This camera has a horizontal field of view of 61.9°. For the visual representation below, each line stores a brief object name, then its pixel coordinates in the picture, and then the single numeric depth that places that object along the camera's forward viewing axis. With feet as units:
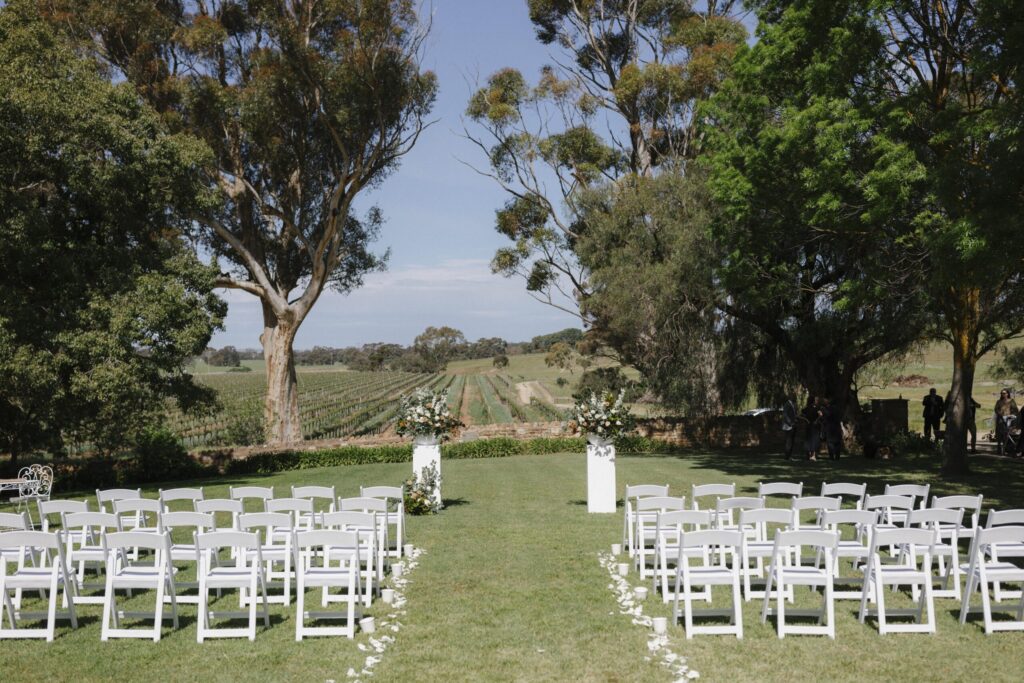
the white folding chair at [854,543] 24.75
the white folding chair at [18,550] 25.51
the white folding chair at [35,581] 22.79
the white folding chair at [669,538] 25.23
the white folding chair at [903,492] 31.35
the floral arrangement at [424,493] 44.75
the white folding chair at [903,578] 22.07
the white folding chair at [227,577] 22.07
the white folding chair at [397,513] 32.94
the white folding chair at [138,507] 29.78
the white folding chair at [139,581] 22.33
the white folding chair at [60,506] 28.96
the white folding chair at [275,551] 24.86
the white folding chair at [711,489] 31.53
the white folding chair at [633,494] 31.41
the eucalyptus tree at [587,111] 105.19
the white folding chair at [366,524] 26.18
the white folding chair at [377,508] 30.98
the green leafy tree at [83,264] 59.31
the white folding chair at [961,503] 28.22
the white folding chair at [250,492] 31.96
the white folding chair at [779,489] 31.78
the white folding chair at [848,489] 31.83
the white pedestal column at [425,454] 46.01
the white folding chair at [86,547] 25.53
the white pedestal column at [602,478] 44.57
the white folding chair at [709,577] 22.15
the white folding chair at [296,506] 29.07
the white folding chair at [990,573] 22.38
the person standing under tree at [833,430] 71.41
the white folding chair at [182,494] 31.90
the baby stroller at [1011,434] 68.85
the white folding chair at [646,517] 29.50
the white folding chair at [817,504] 27.27
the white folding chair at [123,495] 33.53
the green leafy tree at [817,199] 54.24
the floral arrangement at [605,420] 44.37
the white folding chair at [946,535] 24.71
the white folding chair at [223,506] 27.62
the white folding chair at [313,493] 32.54
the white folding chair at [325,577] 22.62
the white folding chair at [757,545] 25.27
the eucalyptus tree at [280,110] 88.22
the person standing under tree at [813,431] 70.78
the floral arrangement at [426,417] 45.37
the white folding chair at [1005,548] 24.41
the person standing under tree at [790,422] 72.28
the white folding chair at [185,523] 24.25
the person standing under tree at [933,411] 74.28
